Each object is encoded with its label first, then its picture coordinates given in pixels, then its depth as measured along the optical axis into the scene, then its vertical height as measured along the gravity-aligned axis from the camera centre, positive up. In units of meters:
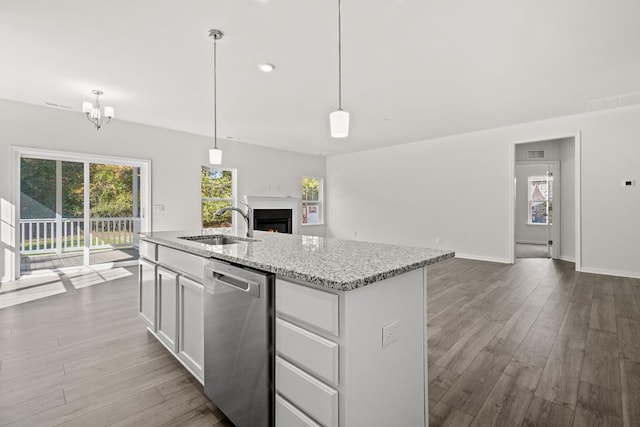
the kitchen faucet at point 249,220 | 2.37 -0.07
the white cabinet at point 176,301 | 1.74 -0.59
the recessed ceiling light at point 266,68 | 3.26 +1.56
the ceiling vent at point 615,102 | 4.11 +1.57
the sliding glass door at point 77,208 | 4.61 +0.04
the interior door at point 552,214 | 6.25 -0.03
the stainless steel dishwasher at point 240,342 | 1.24 -0.59
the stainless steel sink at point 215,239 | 2.36 -0.22
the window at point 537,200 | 8.26 +0.35
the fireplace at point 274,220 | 7.39 -0.21
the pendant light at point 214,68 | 2.62 +1.52
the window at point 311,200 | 8.66 +0.33
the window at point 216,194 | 6.62 +0.39
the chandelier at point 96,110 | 3.76 +1.25
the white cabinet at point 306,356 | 1.01 -0.51
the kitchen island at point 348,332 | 1.01 -0.44
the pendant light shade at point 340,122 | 2.01 +0.60
